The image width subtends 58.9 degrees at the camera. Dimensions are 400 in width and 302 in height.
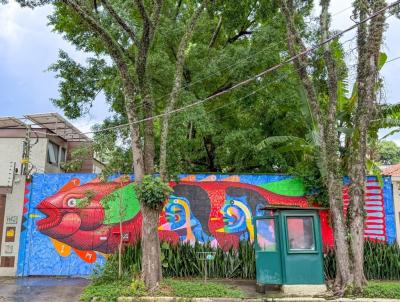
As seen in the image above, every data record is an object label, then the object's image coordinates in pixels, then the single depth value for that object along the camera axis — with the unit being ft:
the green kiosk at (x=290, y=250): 28.40
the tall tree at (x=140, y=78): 30.07
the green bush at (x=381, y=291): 26.96
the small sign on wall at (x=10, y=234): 39.24
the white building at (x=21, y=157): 39.29
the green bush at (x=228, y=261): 34.35
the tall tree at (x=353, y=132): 29.09
